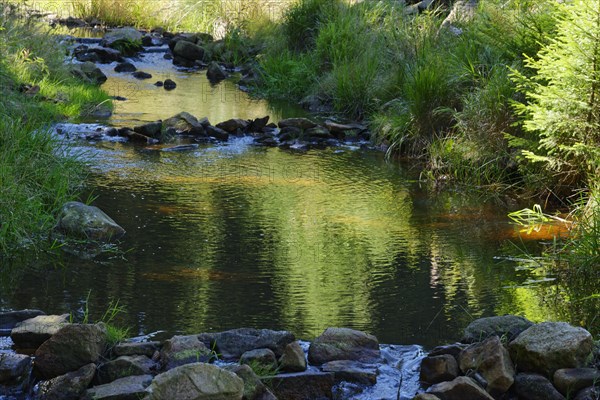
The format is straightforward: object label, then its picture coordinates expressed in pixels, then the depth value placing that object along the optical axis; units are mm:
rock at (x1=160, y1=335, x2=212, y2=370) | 7362
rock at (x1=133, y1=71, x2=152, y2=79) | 26271
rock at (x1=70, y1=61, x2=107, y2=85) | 22906
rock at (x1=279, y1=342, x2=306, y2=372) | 7406
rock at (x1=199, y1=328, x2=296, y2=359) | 7637
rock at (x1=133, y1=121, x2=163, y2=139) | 17864
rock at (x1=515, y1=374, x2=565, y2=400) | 7149
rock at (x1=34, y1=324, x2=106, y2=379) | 7275
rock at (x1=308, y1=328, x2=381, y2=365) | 7675
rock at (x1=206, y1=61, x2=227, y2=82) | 26471
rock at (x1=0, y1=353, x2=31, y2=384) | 7156
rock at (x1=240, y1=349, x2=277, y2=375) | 7356
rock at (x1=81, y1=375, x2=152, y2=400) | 6855
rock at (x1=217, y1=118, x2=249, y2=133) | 18777
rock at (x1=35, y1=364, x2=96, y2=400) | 7068
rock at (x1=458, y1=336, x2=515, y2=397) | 7256
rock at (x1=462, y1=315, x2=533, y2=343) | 7913
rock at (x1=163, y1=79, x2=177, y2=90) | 24570
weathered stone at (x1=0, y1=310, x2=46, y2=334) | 8200
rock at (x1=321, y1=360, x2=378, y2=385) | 7450
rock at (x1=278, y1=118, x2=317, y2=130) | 18815
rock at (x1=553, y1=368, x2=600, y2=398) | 7137
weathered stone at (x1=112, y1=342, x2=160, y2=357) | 7493
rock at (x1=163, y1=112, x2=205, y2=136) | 18440
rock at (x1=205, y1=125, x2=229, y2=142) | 18327
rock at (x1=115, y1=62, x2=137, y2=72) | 27172
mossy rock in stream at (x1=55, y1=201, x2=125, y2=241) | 11140
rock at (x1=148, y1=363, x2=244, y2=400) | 6524
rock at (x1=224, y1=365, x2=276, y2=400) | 6937
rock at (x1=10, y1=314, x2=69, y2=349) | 7737
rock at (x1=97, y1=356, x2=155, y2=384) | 7237
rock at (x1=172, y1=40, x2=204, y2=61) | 28923
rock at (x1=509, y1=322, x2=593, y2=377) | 7275
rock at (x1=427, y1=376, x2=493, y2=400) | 6987
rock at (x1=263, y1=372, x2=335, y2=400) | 7218
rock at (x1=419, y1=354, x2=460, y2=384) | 7475
